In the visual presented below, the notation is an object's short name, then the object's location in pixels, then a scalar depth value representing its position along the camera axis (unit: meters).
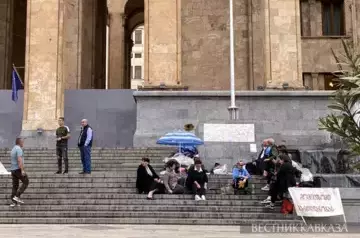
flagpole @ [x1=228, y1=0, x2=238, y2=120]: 20.22
